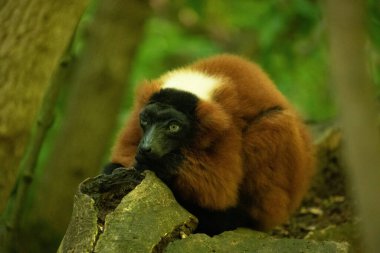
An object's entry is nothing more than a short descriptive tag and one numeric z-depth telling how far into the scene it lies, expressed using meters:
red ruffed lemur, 8.11
